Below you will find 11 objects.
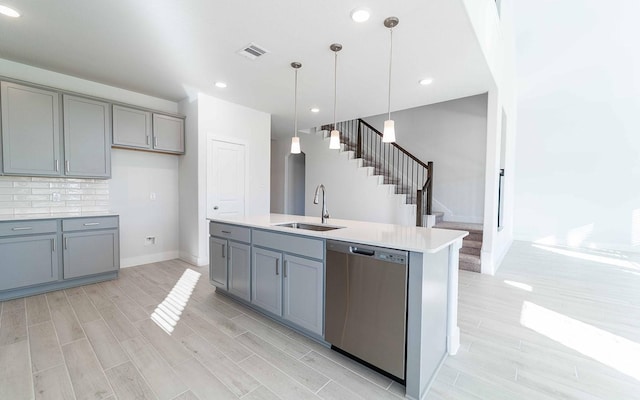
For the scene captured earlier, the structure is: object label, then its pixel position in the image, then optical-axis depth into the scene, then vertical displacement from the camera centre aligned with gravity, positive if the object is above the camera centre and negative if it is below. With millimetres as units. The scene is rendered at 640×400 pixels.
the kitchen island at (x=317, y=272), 1592 -652
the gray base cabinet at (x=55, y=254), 2928 -784
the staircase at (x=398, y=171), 4957 +526
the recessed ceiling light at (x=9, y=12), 2311 +1533
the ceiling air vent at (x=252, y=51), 2840 +1524
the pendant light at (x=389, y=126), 2324 +589
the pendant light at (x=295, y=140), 3078 +586
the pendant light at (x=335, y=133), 2760 +625
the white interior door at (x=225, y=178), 4434 +211
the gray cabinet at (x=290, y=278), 2092 -733
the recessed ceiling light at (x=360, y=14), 2219 +1498
